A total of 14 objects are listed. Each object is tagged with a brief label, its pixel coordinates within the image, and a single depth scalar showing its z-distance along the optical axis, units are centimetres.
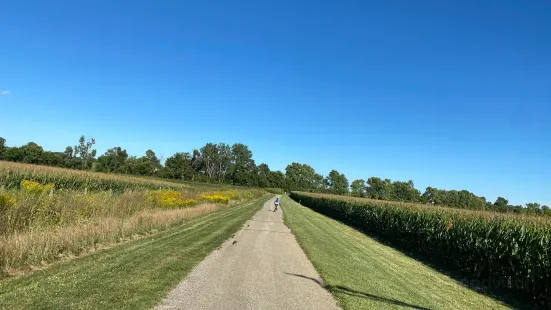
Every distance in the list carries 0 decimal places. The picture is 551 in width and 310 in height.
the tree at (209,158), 17762
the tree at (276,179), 16988
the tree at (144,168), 11512
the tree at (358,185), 18050
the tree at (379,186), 15875
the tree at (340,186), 19618
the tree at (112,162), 10966
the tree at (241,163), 15730
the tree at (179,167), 13475
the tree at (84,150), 13132
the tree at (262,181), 15888
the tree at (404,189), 12324
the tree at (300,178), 18612
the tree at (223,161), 17975
